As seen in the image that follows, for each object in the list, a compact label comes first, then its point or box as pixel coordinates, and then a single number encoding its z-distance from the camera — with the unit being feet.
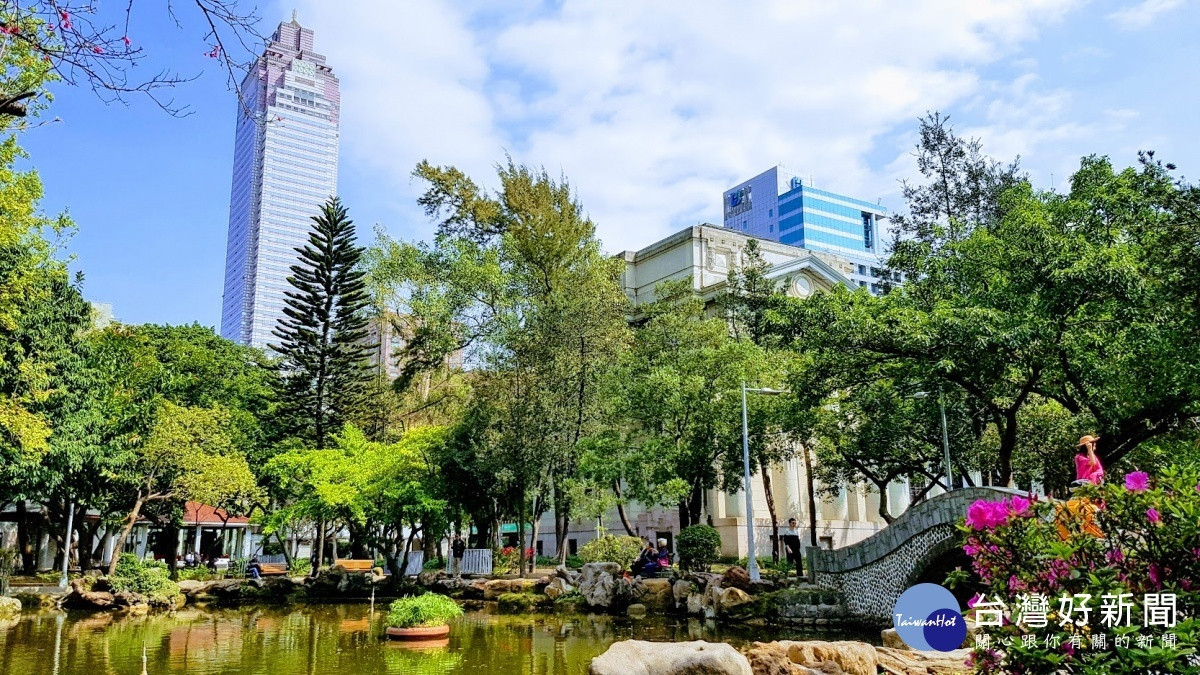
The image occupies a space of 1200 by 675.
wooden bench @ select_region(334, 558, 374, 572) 96.27
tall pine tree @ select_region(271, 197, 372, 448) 102.94
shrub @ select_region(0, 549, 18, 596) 71.83
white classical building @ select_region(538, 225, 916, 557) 108.68
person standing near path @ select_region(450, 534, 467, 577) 90.07
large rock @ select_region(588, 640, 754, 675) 27.14
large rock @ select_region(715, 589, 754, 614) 58.59
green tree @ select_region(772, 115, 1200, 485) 43.27
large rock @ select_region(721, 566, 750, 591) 61.46
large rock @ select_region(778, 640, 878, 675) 30.40
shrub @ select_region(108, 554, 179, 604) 72.32
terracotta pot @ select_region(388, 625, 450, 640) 48.26
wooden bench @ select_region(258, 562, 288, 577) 107.34
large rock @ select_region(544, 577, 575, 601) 69.62
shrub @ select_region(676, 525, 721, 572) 72.28
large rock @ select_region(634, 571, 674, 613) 64.03
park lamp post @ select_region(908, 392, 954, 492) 61.62
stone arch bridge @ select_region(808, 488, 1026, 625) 50.01
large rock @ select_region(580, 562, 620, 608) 65.77
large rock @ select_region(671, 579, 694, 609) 63.21
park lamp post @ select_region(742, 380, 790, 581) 64.28
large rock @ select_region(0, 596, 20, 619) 62.08
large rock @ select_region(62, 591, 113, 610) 68.95
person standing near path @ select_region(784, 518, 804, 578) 74.89
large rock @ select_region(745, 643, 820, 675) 30.07
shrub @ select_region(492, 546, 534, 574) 94.93
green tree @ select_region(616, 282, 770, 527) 77.46
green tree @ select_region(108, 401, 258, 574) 82.38
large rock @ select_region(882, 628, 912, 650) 37.32
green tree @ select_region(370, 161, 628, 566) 81.20
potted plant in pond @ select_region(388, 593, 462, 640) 48.42
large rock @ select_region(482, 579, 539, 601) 73.61
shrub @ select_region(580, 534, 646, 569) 78.84
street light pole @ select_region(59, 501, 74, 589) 79.77
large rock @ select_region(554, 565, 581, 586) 70.38
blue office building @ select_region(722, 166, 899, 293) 298.56
